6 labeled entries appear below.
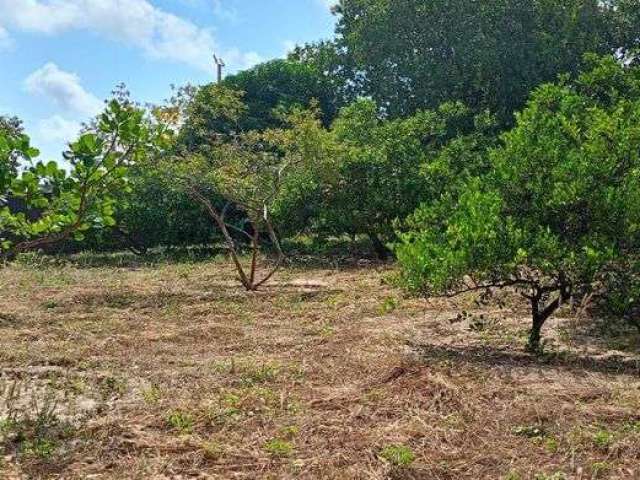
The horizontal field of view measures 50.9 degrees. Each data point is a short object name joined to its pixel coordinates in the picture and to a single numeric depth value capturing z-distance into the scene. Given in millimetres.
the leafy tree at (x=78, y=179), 4305
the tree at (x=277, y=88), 26705
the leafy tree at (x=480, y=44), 20984
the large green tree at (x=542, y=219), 6484
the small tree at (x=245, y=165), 12461
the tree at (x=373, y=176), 17328
